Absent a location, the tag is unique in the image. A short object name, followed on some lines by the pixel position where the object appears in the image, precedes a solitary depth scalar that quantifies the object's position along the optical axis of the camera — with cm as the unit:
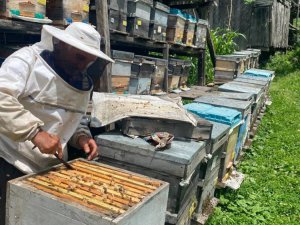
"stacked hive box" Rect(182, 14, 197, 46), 625
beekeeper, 163
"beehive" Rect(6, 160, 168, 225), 136
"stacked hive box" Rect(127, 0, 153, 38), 445
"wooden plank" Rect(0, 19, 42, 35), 269
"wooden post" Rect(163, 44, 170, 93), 565
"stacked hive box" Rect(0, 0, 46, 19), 270
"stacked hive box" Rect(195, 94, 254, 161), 342
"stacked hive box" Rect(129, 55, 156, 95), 465
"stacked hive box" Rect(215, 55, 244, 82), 713
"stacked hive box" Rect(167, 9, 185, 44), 571
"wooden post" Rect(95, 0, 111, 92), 374
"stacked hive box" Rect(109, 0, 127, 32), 404
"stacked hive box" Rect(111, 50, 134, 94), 415
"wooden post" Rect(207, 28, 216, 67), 784
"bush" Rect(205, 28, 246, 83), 925
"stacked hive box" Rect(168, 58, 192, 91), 617
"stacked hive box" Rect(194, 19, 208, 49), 680
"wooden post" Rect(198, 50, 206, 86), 793
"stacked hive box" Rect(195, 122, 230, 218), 254
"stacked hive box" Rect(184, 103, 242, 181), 294
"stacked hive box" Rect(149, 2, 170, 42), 503
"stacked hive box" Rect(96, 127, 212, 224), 196
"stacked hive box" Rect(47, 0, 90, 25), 323
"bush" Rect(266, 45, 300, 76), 1267
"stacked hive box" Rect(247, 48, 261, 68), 1067
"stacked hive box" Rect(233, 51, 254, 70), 868
